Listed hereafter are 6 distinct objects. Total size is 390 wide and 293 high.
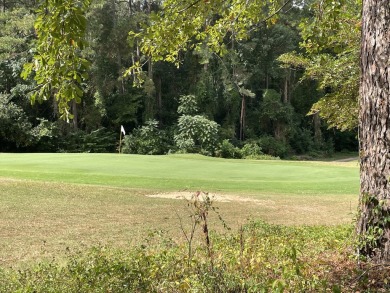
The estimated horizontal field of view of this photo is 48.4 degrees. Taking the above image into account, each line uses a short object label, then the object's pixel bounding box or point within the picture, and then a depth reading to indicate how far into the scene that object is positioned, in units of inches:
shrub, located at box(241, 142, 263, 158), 1359.5
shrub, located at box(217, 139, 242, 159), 1299.2
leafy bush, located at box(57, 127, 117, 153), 1279.5
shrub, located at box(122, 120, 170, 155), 1300.4
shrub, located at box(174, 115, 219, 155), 1285.7
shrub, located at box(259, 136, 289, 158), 1477.6
